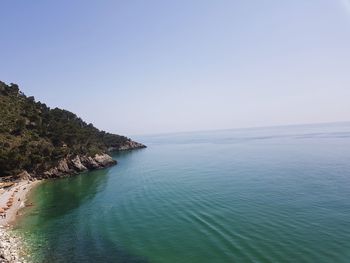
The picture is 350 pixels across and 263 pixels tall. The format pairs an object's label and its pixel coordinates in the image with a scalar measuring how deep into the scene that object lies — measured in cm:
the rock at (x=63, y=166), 10294
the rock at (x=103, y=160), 12386
